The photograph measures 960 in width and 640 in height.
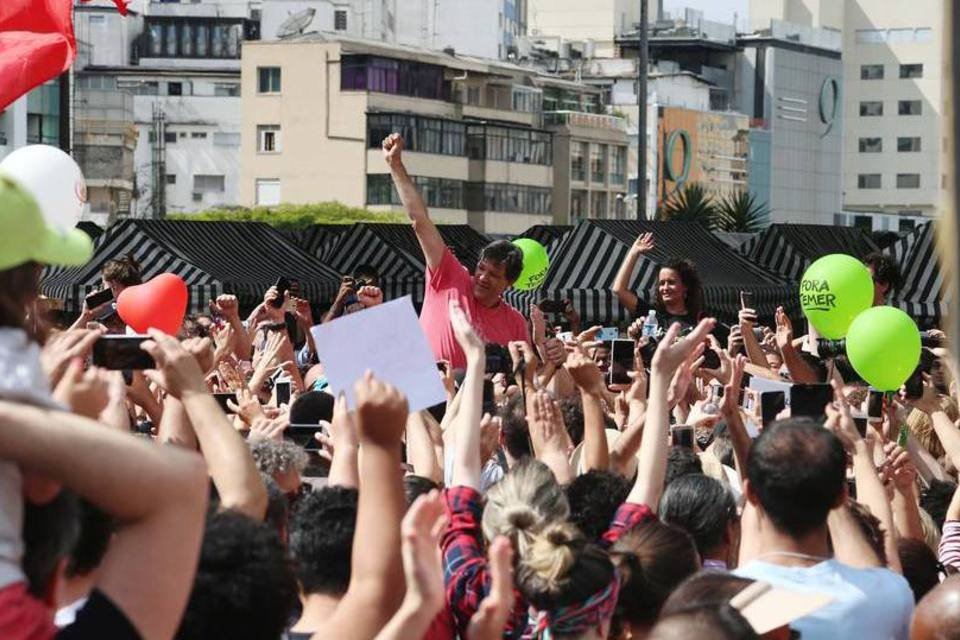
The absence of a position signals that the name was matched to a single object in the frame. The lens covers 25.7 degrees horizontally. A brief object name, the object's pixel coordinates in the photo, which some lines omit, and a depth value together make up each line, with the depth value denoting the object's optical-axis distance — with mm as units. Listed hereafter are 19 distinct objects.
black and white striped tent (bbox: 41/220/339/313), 17672
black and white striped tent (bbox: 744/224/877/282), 22859
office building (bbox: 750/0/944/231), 163625
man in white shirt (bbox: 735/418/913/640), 4305
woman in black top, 10266
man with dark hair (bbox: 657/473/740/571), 5219
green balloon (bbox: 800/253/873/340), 10602
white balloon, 8320
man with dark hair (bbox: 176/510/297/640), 3305
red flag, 12891
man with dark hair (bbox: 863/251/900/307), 11812
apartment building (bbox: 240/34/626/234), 98062
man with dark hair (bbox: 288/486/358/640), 4160
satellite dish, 104950
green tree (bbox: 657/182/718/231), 50750
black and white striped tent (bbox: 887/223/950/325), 17625
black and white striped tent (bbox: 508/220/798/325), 18922
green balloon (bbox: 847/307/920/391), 8359
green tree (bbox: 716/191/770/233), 47062
